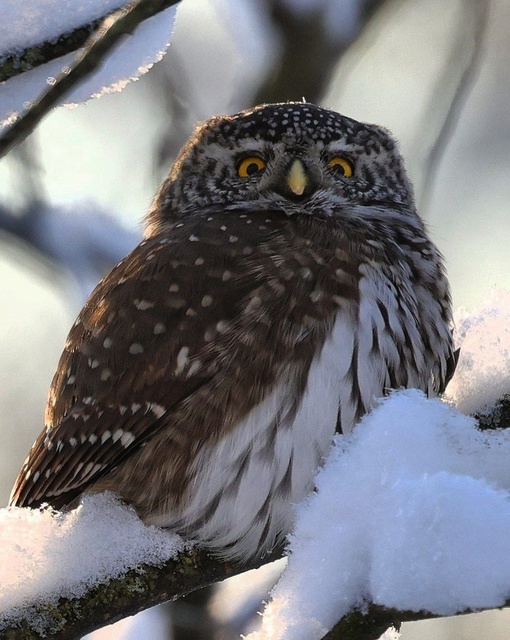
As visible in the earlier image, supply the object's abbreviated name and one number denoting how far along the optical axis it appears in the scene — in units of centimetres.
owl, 528
